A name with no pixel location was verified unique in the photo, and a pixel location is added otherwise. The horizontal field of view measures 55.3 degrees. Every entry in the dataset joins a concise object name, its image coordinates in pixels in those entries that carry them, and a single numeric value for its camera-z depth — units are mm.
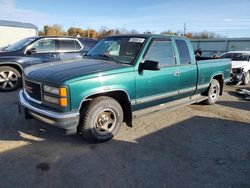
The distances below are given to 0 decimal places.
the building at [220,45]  25222
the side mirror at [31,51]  7762
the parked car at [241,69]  10383
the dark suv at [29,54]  7627
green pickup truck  3641
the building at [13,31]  18475
